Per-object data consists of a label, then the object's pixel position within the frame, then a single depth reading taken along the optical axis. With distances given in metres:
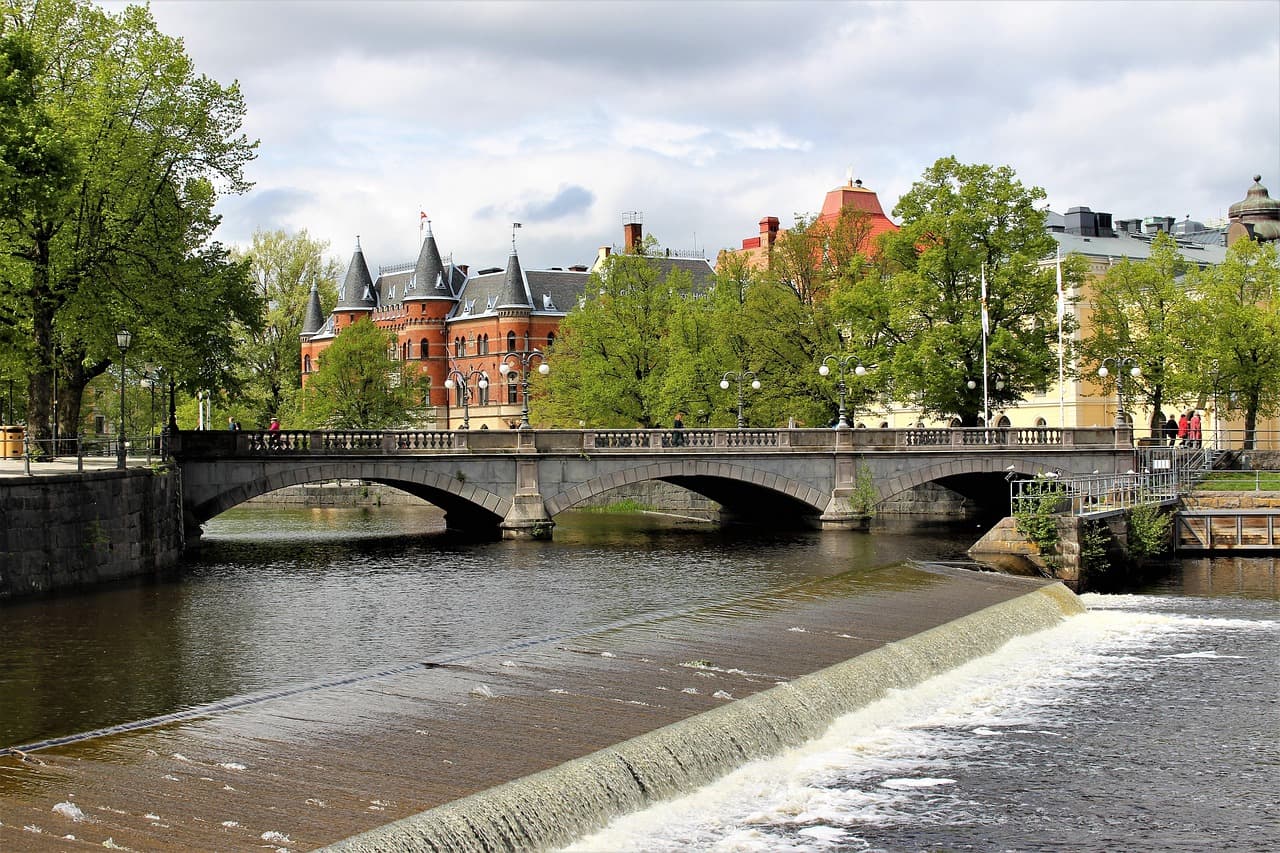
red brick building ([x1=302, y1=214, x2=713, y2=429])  108.25
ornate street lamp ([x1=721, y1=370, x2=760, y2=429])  56.47
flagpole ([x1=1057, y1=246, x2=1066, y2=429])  55.81
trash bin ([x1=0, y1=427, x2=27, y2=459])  40.03
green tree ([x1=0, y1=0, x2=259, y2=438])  39.38
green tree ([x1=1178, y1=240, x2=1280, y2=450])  57.50
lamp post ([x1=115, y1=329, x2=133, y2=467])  35.31
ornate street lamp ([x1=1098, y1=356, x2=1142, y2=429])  61.09
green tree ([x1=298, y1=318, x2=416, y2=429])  78.12
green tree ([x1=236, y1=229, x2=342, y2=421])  85.62
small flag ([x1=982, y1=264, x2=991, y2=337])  54.62
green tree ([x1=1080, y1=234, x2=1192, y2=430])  60.88
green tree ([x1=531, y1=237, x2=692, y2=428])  65.75
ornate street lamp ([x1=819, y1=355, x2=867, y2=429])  50.62
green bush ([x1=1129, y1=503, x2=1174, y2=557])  40.09
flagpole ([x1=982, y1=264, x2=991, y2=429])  54.55
